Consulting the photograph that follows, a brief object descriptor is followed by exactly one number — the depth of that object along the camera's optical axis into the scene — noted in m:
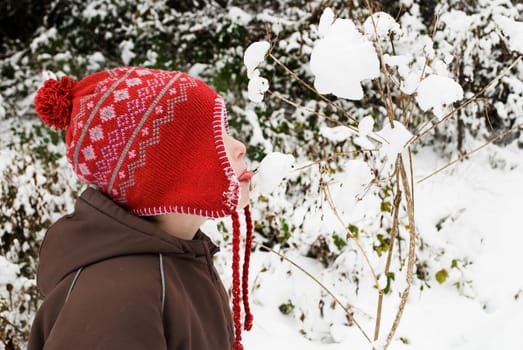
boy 1.03
